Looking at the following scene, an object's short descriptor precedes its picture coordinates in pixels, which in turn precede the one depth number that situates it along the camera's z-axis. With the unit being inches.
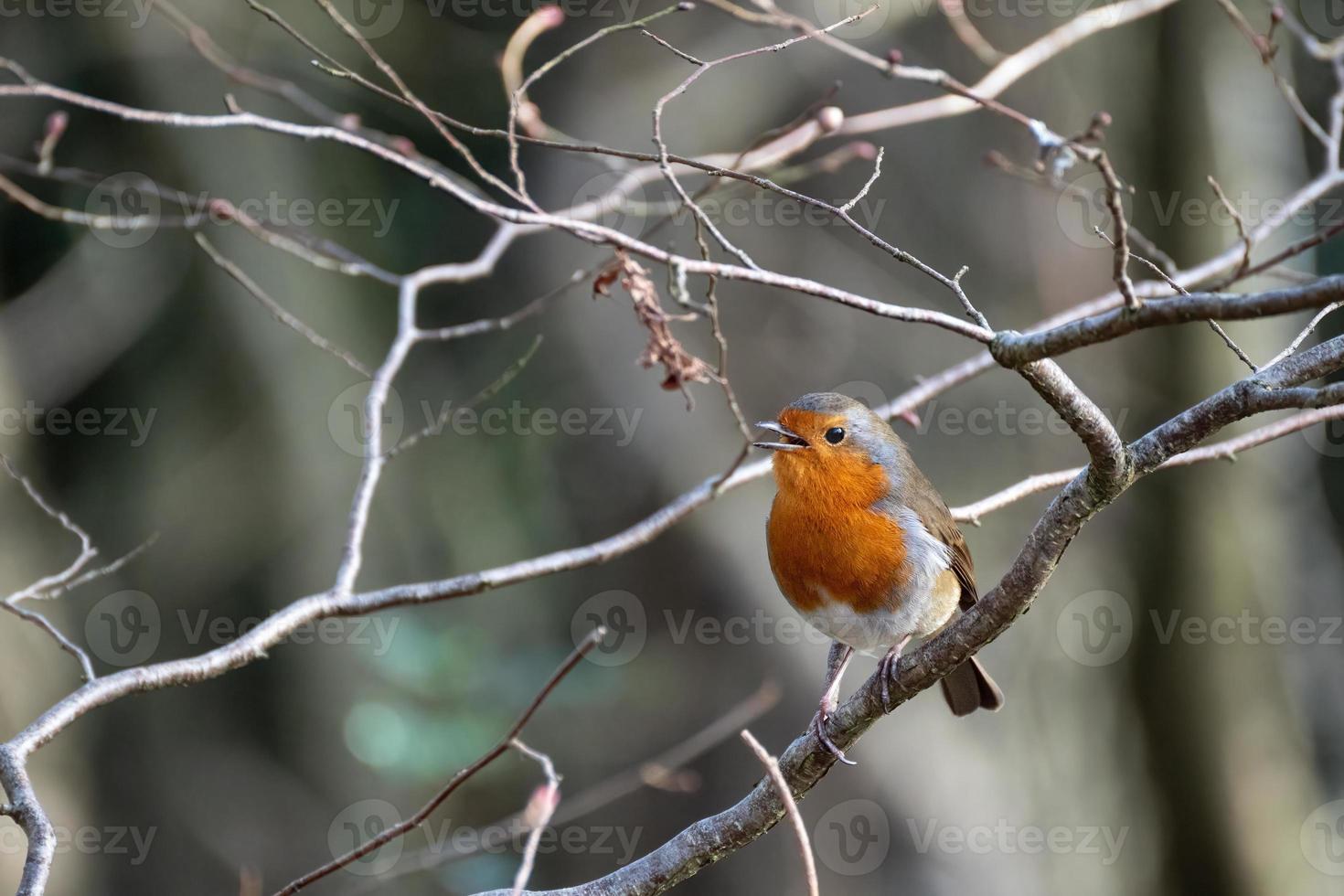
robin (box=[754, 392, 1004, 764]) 273.6
